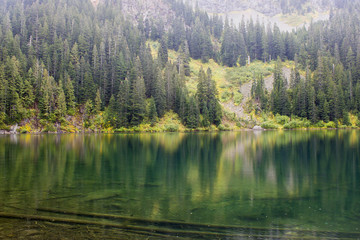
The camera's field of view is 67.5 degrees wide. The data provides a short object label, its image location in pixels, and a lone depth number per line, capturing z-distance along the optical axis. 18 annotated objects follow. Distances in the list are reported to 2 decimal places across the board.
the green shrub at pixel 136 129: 82.56
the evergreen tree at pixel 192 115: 86.50
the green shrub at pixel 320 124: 90.88
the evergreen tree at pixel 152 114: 85.31
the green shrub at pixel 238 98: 102.94
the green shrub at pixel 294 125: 92.15
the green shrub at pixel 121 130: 81.81
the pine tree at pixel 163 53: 116.19
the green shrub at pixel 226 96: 105.04
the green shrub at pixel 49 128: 74.19
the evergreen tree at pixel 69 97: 80.81
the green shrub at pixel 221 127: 88.62
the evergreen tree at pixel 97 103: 84.49
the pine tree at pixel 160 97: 89.50
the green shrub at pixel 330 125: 90.50
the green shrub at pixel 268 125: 92.44
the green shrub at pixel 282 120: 94.56
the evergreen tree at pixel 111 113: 83.12
